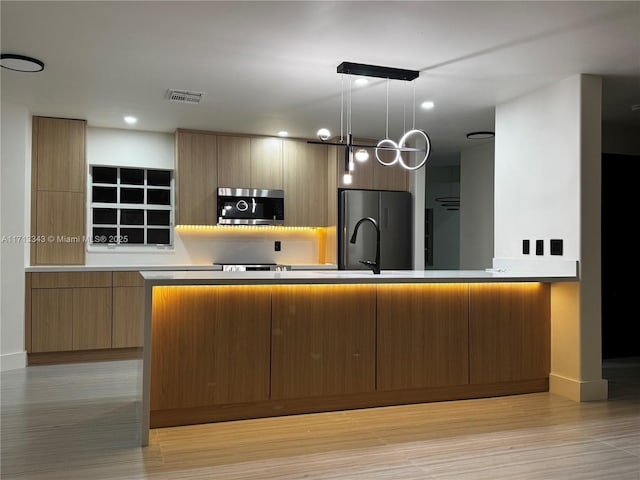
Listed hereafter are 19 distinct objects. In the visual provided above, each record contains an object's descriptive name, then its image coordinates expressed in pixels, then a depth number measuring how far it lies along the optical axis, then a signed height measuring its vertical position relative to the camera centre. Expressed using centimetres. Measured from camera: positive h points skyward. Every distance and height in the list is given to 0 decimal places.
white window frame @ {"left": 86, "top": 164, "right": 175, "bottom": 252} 639 +32
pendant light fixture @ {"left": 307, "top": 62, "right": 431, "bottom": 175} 404 +125
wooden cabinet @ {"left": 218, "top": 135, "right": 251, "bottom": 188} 643 +90
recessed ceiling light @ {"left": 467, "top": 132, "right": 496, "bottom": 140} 644 +124
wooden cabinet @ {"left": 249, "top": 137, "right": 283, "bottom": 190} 657 +91
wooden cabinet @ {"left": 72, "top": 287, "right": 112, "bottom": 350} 571 -86
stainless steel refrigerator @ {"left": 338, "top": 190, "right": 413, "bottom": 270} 667 +11
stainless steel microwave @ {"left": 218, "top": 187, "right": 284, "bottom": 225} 638 +37
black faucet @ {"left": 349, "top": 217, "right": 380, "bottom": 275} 422 -21
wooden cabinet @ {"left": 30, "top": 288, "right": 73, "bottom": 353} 554 -85
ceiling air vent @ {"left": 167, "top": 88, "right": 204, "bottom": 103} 478 +126
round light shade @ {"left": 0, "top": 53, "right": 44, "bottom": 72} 393 +129
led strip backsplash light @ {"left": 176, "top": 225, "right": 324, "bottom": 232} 672 +12
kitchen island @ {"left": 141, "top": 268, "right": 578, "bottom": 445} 344 -71
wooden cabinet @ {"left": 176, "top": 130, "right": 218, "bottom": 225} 627 +69
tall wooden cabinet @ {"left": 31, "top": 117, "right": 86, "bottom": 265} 583 +49
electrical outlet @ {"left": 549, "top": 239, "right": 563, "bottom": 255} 438 -6
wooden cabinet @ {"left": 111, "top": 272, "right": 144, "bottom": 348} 587 -77
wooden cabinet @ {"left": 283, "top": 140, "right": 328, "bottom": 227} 673 +67
